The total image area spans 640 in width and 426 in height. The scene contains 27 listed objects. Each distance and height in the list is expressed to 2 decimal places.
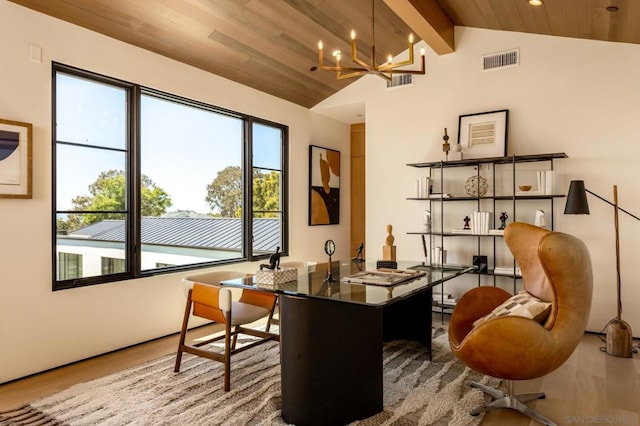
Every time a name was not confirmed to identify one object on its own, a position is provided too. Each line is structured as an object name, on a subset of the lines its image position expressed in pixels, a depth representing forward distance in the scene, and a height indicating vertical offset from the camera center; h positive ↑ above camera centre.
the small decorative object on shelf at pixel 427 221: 5.29 -0.12
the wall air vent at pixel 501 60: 4.95 +1.75
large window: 3.75 +0.32
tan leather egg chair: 2.38 -0.67
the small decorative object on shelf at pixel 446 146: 5.19 +0.77
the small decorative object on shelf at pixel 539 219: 4.61 -0.09
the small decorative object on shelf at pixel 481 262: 4.96 -0.59
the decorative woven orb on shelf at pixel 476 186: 5.01 +0.29
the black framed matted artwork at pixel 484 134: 4.98 +0.90
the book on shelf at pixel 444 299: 5.09 -1.05
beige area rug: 2.66 -1.26
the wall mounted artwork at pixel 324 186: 6.49 +0.39
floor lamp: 3.81 -0.96
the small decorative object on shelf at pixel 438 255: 5.00 -0.51
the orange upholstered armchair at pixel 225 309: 3.16 -0.79
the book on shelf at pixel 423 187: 5.33 +0.30
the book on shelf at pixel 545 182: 4.52 +0.30
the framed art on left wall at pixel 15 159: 3.23 +0.41
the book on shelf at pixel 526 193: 4.65 +0.19
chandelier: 3.22 +1.10
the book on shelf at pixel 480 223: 4.82 -0.14
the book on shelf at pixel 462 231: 4.94 -0.23
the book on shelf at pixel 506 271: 4.69 -0.65
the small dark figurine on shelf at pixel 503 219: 4.89 -0.09
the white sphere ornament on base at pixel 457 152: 5.11 +0.69
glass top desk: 2.57 -0.85
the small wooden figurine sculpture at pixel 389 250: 3.82 -0.34
